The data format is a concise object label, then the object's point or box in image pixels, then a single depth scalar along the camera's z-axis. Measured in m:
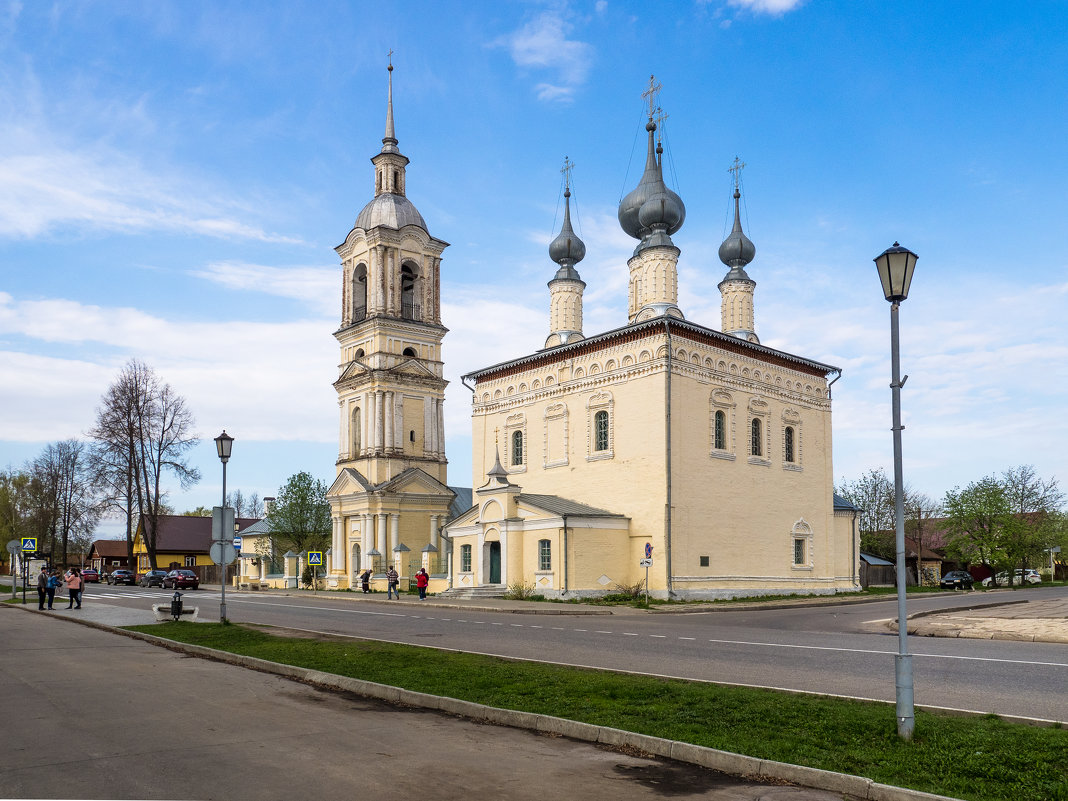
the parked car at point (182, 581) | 52.51
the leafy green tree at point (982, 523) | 59.97
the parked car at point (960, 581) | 51.16
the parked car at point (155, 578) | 58.28
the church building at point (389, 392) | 49.44
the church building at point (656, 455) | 35.00
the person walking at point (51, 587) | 29.33
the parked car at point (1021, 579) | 60.70
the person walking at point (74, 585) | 29.19
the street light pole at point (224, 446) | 21.14
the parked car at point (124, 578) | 62.53
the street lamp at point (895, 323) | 8.31
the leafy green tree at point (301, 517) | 54.94
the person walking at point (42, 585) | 29.43
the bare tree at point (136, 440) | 55.62
